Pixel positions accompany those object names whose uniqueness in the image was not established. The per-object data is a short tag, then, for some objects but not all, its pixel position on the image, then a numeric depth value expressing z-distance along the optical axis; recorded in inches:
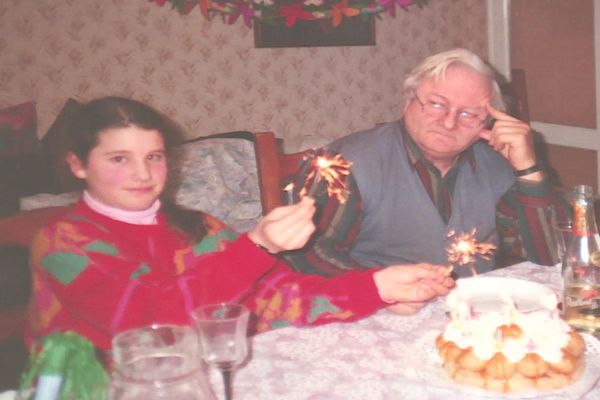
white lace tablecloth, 37.9
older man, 68.2
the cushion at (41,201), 85.7
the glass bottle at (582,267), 46.3
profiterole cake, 37.2
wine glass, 33.3
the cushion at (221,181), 99.7
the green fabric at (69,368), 24.0
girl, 45.4
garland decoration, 131.9
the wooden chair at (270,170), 66.7
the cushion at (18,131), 95.3
